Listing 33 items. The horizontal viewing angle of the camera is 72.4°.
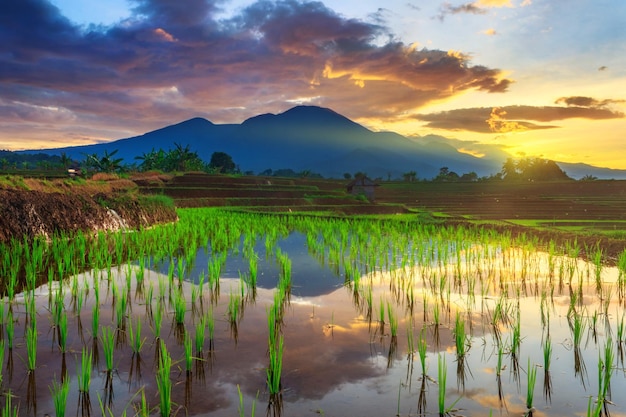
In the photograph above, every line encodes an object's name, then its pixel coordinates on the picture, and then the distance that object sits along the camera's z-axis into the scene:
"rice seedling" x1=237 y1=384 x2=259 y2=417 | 2.92
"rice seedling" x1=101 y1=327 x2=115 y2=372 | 3.52
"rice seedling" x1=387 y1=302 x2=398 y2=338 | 4.46
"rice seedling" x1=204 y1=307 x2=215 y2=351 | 4.21
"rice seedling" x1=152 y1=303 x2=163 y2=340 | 4.21
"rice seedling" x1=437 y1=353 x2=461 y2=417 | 2.88
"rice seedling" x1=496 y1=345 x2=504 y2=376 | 3.53
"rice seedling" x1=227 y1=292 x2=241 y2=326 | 5.00
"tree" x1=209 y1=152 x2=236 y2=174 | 82.25
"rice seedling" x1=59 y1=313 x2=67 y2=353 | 3.99
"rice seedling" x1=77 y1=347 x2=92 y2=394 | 3.14
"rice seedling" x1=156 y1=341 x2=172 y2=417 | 2.82
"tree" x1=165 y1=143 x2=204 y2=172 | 54.28
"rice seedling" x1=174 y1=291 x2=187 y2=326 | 4.83
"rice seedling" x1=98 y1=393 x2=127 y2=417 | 2.94
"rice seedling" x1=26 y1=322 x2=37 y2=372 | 3.53
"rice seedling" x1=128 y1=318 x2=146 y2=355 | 3.95
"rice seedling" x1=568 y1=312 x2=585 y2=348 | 4.21
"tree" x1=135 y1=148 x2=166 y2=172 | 53.66
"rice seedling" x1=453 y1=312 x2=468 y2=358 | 3.97
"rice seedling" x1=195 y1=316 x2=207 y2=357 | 3.91
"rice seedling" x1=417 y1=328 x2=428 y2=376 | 3.45
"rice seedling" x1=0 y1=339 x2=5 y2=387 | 3.35
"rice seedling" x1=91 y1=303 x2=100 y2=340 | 4.29
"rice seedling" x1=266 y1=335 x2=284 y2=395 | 3.22
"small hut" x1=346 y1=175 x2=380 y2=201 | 41.66
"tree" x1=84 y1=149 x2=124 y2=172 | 36.00
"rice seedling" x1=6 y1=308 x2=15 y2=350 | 3.96
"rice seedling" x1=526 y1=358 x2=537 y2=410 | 3.01
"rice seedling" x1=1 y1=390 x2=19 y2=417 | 2.54
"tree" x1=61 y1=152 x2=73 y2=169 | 52.38
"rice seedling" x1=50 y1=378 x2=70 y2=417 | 2.66
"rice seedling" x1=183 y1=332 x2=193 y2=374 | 3.48
